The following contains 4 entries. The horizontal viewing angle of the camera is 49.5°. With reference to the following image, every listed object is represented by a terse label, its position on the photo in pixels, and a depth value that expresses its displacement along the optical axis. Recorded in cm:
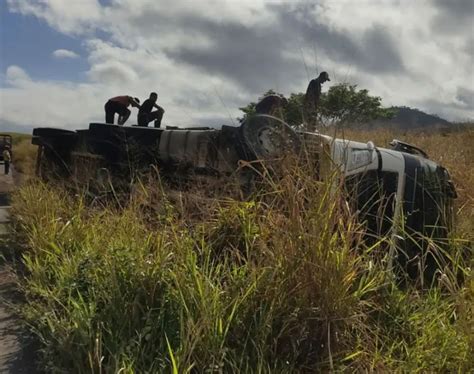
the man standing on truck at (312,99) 393
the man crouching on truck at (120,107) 937
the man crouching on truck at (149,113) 914
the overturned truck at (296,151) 397
